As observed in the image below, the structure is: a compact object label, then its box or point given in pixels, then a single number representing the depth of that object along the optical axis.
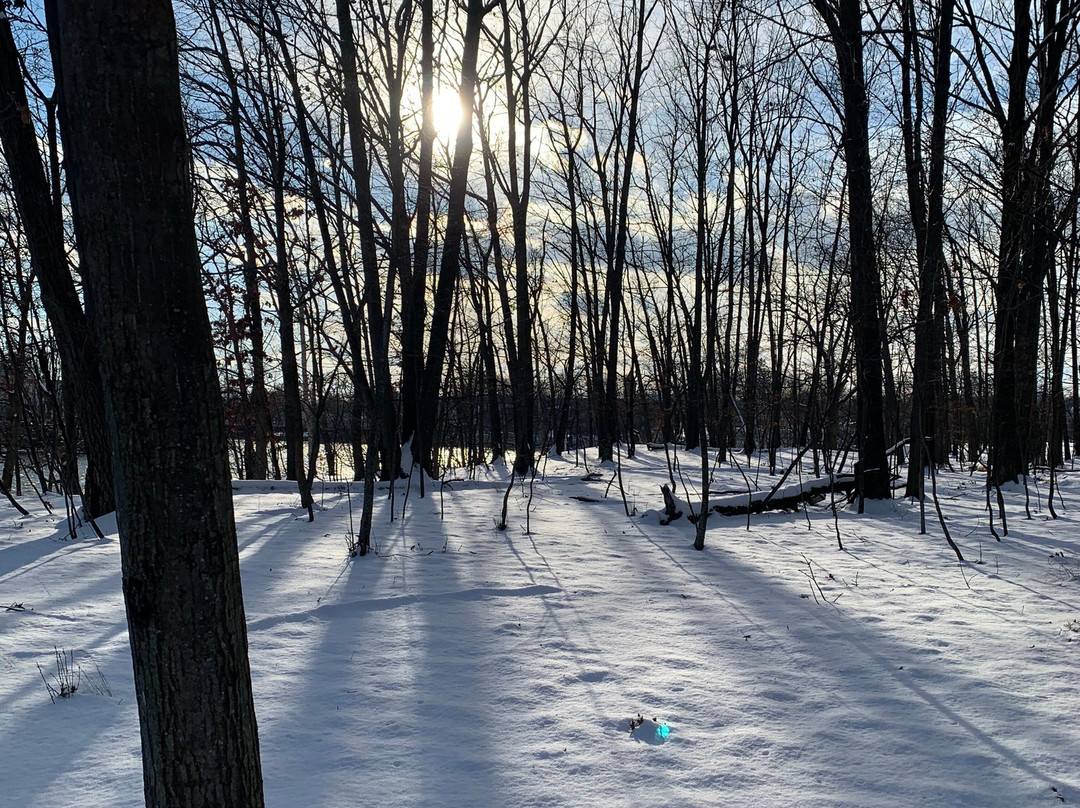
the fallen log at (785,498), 8.08
